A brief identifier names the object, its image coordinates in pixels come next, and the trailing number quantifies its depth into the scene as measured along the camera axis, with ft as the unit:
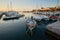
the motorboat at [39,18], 49.55
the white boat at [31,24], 30.03
